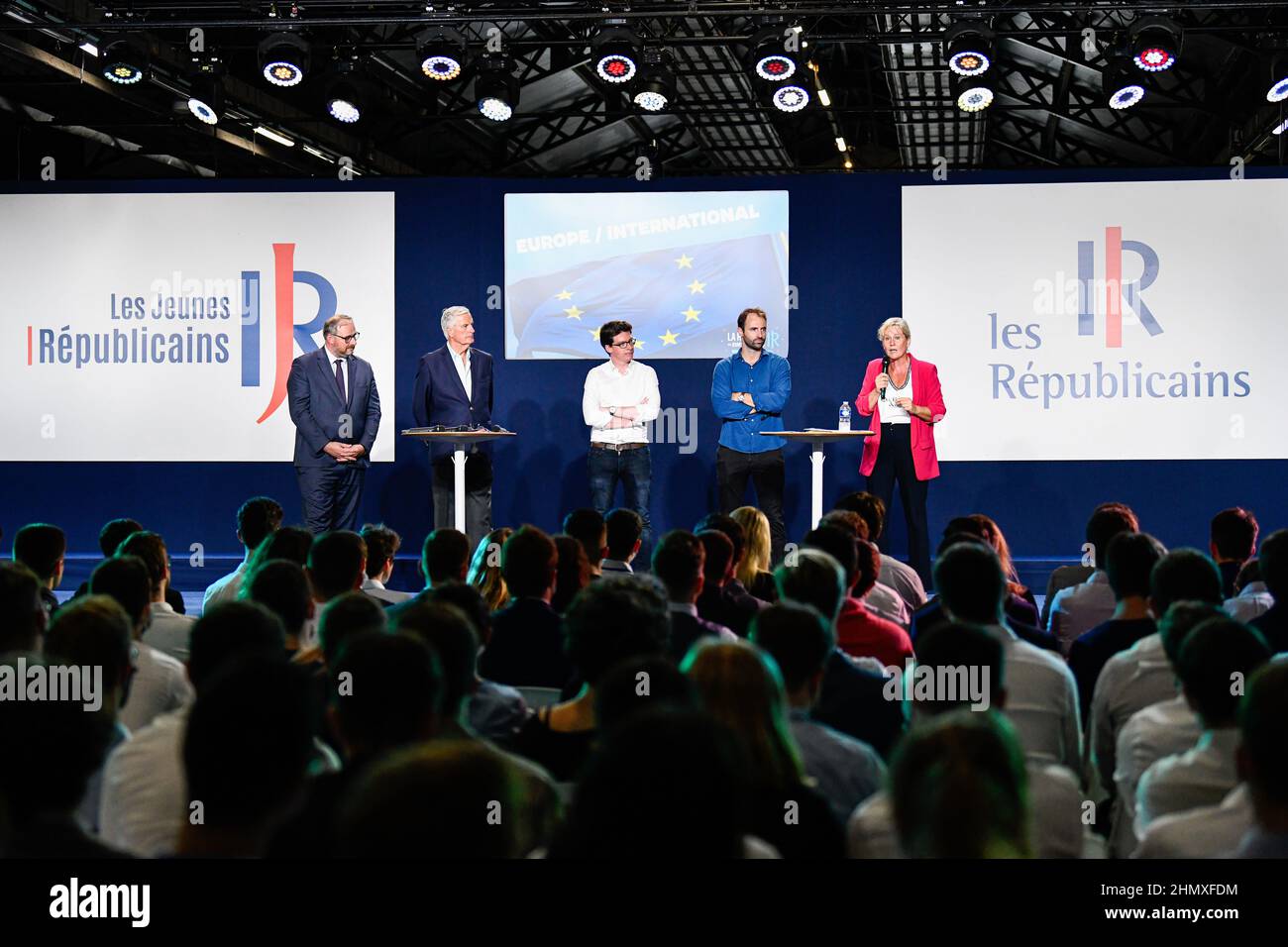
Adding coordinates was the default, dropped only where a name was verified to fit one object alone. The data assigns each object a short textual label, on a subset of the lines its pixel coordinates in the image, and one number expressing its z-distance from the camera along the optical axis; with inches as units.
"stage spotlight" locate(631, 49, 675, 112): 315.6
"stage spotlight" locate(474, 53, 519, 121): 320.8
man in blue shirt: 307.7
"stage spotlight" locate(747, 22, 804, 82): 306.2
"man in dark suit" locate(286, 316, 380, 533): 298.5
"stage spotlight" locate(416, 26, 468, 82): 310.8
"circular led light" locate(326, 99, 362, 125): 324.2
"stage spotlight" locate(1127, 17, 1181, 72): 292.2
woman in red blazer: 299.1
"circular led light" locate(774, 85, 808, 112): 313.4
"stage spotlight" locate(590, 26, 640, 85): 302.2
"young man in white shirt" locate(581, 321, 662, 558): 311.9
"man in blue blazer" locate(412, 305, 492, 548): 312.7
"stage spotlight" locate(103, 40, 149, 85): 314.3
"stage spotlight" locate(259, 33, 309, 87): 307.1
